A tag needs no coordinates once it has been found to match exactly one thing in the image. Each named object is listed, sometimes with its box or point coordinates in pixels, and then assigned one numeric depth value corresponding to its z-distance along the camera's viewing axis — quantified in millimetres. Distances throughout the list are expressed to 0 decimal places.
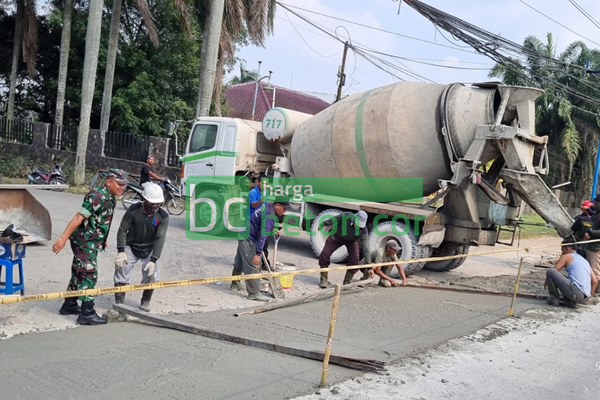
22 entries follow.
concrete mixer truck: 8664
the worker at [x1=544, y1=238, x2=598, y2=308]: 7539
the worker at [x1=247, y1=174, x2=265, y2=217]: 7417
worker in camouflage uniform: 5180
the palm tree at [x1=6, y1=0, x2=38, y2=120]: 21141
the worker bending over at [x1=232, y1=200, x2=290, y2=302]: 6984
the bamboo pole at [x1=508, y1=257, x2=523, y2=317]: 6883
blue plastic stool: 5320
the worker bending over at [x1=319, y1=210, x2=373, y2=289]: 8078
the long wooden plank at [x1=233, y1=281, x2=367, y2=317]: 6238
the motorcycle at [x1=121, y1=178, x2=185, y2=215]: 13453
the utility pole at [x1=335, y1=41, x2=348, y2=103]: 21895
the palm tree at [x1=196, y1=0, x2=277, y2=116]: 17219
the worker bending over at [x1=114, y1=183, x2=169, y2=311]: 5609
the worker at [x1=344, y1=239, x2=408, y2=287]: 8211
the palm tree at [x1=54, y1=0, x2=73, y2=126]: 19297
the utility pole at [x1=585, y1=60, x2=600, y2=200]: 20820
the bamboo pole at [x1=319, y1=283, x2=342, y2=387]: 3972
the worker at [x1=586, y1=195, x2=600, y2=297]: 9000
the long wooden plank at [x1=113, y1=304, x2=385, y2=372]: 4320
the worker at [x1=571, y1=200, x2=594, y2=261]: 8672
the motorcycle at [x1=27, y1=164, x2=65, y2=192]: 16578
